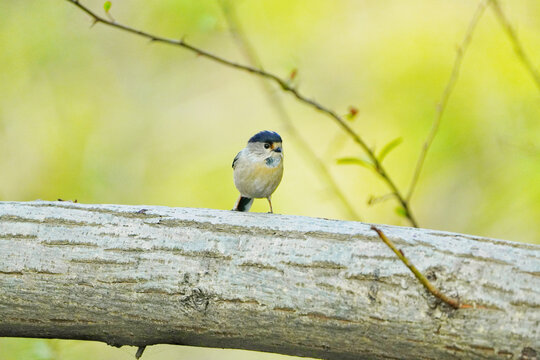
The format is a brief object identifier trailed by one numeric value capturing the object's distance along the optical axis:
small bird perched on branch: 7.29
